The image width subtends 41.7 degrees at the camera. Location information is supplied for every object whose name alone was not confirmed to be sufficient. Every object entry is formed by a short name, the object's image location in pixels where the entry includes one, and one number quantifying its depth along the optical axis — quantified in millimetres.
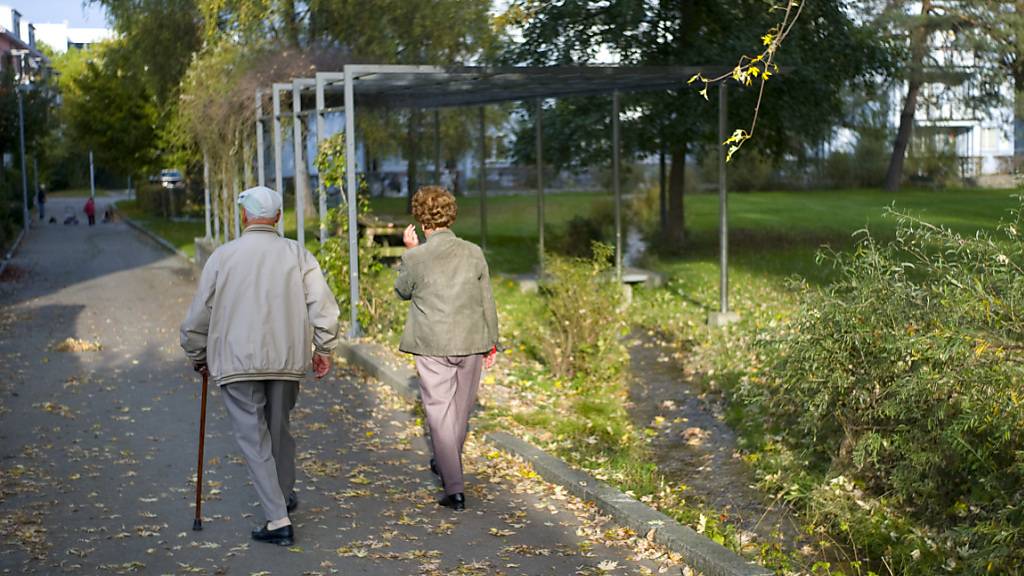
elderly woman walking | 7191
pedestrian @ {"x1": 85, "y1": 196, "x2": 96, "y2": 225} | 53156
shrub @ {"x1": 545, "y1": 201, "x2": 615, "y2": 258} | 21562
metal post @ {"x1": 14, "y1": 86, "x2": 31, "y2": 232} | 44156
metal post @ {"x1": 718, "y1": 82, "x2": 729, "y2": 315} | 14453
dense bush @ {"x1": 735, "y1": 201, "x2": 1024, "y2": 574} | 5781
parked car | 57594
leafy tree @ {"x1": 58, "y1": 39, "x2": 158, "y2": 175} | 50781
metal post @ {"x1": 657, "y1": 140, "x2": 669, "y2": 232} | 26100
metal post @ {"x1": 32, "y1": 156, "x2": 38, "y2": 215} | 56819
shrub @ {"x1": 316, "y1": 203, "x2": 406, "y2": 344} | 14086
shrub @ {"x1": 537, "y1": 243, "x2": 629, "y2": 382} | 11445
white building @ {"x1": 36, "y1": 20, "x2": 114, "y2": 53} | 110250
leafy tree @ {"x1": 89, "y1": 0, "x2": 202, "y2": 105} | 33125
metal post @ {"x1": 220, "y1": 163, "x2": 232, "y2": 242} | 23125
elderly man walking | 6270
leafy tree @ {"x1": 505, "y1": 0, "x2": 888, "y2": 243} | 20141
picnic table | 22453
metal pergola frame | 13344
